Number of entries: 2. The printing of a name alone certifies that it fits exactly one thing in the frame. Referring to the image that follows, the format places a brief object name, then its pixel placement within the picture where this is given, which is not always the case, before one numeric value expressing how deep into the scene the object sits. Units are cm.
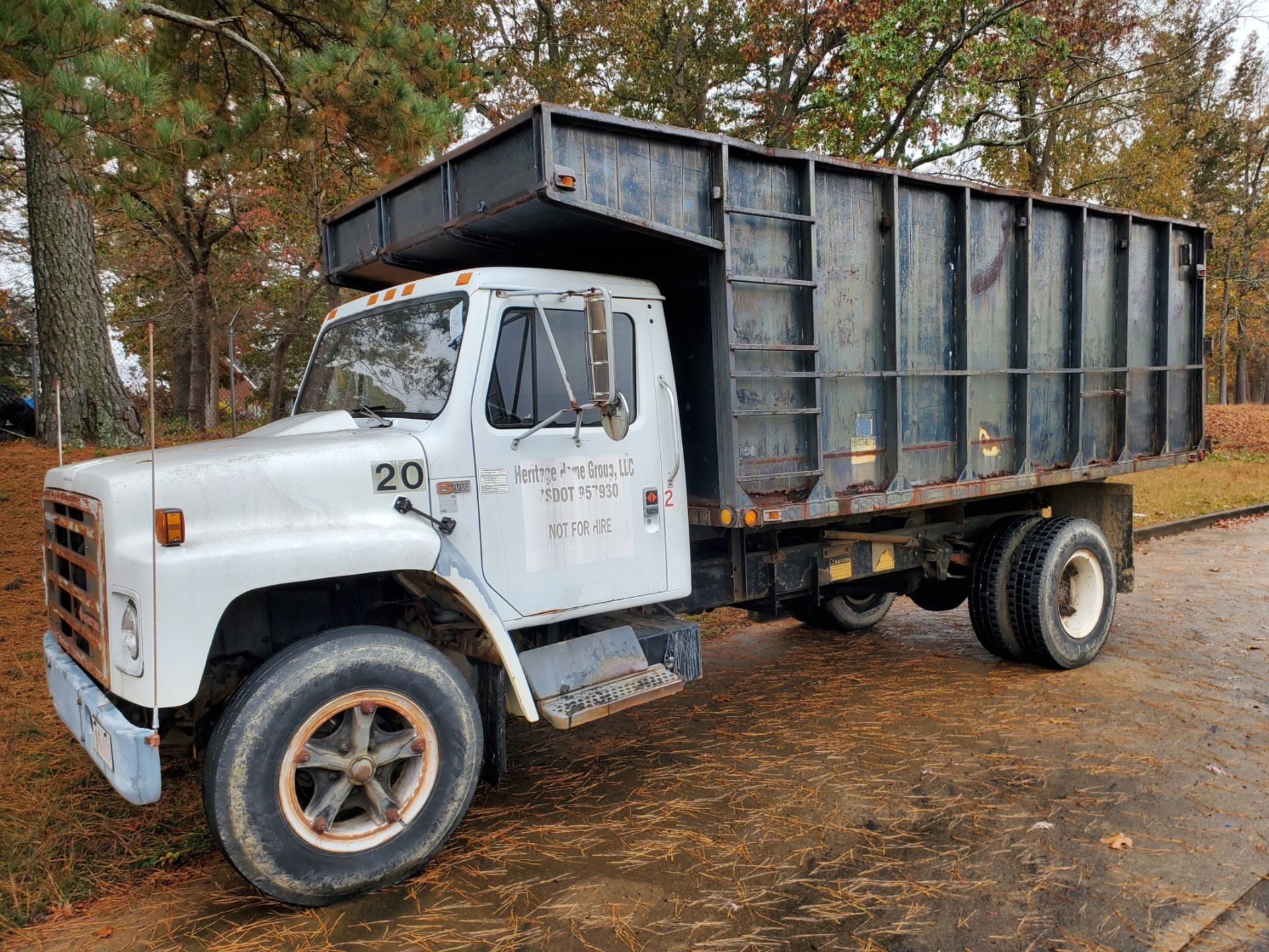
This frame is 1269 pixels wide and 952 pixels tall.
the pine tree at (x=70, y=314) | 1052
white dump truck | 324
